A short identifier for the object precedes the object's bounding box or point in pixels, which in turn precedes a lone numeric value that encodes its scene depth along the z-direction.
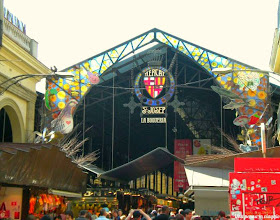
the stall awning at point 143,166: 28.41
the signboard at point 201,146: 36.99
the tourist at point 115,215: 15.39
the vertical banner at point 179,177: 33.62
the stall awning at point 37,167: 13.94
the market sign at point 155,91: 32.22
